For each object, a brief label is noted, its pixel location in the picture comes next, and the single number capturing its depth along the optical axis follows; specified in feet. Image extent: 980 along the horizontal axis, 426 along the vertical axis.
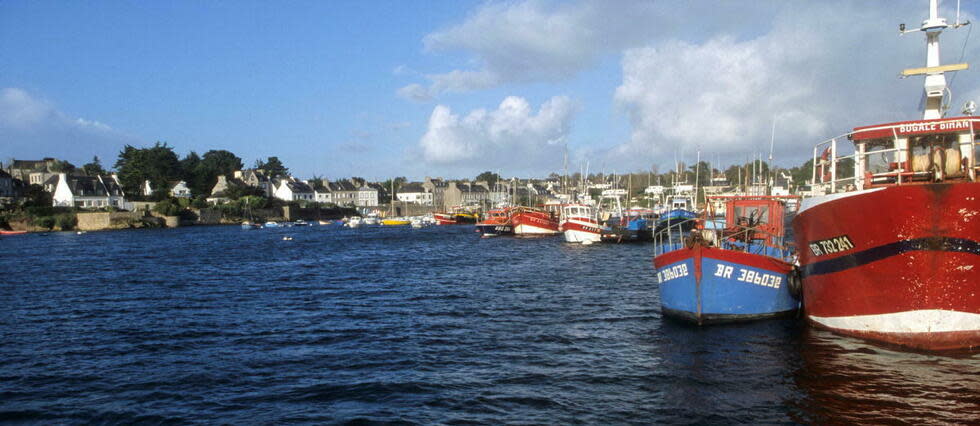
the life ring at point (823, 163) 60.29
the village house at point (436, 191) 629.51
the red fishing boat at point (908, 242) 43.83
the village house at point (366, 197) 625.41
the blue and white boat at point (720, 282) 57.98
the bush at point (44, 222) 322.75
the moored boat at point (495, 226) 251.39
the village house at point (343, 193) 615.57
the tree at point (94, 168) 527.40
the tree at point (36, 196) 352.46
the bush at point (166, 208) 386.24
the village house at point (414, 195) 626.72
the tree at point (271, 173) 611.38
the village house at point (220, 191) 468.67
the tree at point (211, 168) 500.74
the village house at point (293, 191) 559.79
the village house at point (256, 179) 551.59
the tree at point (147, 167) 444.14
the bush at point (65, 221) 329.01
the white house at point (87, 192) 392.47
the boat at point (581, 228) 194.80
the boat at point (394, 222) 433.89
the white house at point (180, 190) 470.31
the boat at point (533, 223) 248.32
